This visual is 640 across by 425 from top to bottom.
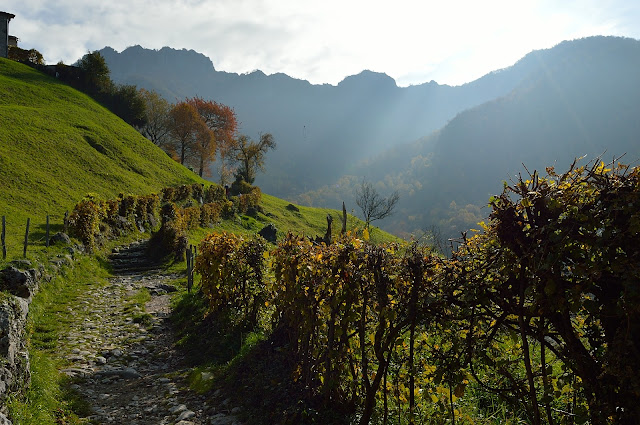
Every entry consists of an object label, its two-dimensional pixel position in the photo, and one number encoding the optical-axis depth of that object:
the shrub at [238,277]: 9.19
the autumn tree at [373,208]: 41.61
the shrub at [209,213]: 32.49
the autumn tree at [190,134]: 63.19
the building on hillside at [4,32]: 60.06
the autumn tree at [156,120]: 67.38
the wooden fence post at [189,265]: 14.59
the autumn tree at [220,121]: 70.25
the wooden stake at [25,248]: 13.58
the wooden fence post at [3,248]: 13.38
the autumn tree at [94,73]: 59.59
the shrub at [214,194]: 40.12
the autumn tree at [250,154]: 62.69
